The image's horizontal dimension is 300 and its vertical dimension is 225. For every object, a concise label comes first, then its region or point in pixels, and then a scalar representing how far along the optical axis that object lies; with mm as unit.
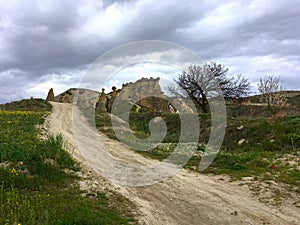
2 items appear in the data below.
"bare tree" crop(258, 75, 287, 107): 23559
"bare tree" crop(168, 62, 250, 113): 28304
